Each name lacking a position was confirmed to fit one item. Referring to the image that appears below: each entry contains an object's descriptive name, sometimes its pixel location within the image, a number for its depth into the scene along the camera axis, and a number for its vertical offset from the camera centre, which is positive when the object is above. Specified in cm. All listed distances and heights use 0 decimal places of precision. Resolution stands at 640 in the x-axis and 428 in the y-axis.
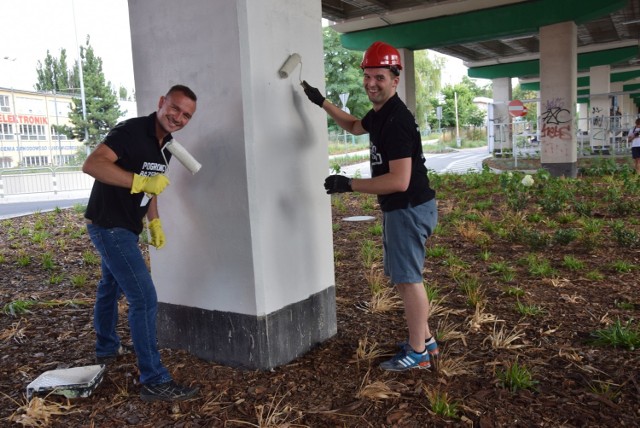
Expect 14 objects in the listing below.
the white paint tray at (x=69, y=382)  326 -132
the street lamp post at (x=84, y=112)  3736 +366
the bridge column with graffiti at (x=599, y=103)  2300 +173
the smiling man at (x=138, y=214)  316 -32
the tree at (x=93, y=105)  4278 +449
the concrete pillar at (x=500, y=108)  2847 +176
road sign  2036 +114
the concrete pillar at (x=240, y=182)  335 -18
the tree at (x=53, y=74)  4850 +796
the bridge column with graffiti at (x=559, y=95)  1697 +132
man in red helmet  323 -25
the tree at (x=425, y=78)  5209 +638
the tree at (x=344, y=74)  4491 +619
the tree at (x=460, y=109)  6281 +396
